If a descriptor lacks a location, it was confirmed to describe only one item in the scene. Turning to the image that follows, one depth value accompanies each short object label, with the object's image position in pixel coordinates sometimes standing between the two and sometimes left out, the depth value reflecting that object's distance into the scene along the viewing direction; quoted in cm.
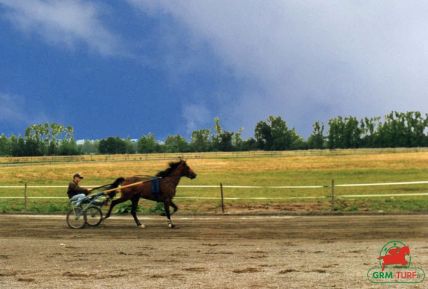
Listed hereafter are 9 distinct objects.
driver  1730
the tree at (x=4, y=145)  16738
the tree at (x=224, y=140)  15700
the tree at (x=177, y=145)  17350
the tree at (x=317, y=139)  17550
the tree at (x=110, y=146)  16662
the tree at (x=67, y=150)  14100
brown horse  1753
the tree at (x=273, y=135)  16150
